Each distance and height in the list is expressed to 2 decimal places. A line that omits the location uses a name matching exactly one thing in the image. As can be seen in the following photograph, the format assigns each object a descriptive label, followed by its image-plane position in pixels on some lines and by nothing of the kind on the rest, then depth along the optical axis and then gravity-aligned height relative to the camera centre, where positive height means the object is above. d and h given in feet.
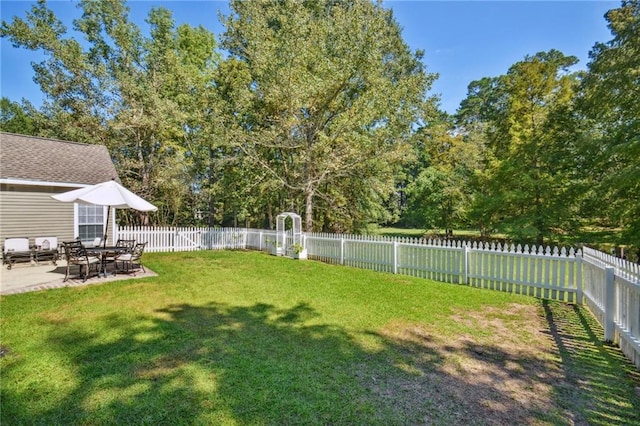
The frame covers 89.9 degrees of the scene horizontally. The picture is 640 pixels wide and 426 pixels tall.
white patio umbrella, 25.40 +1.32
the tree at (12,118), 94.68 +28.70
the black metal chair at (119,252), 26.99 -3.40
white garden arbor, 40.14 -3.40
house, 33.27 +2.94
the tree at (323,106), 42.75 +15.72
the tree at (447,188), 58.44 +5.10
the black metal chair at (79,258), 24.98 -3.68
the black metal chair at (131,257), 27.35 -3.81
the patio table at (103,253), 26.43 -3.34
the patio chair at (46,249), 32.19 -3.81
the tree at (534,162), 42.19 +7.33
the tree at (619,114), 30.01 +11.94
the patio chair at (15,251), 30.48 -3.76
